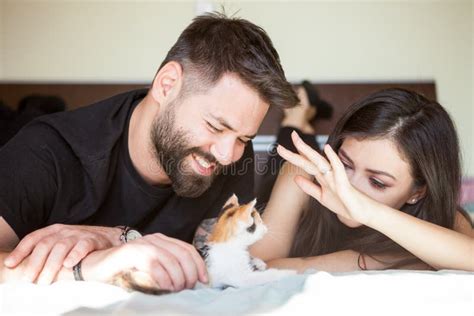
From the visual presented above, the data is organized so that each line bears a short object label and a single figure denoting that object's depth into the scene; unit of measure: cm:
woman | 91
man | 95
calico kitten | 86
